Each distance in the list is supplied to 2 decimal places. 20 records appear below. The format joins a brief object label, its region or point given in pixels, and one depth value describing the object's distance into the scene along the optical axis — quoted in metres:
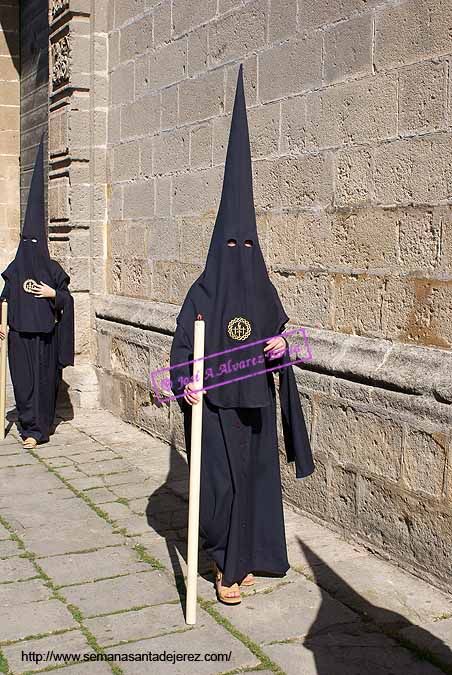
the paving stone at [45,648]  3.76
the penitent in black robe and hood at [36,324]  7.62
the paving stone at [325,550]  4.95
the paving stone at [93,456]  7.16
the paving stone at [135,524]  5.47
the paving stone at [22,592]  4.41
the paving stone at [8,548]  5.07
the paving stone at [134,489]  6.22
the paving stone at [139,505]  5.85
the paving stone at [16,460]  7.02
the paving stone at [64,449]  7.33
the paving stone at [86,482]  6.41
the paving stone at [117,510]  5.76
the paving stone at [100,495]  6.11
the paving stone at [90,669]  3.69
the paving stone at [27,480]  6.32
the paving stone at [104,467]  6.81
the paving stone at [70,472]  6.68
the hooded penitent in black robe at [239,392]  4.29
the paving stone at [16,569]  4.73
